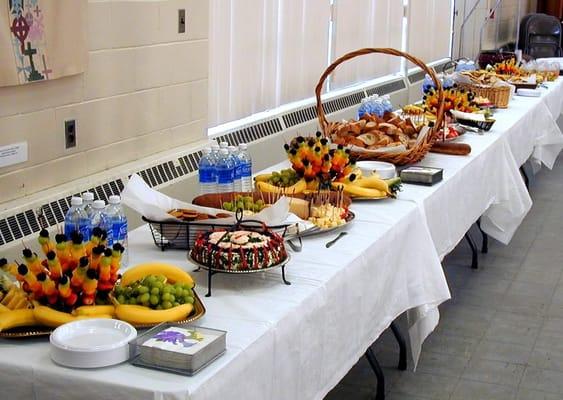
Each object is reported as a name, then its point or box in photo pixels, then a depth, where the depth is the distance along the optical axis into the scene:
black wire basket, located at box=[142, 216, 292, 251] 2.04
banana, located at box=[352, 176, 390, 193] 2.64
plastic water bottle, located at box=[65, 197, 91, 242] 1.94
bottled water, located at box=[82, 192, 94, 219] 1.96
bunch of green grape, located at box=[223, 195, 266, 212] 2.23
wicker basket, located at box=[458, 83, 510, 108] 4.57
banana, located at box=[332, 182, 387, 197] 2.60
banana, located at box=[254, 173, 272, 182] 2.66
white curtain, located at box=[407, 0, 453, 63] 6.42
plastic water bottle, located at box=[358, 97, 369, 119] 3.86
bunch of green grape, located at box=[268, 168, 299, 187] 2.60
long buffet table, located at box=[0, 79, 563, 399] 1.46
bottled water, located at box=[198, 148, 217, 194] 2.57
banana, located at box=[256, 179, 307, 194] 2.50
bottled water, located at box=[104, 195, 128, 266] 1.94
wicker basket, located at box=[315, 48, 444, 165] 3.04
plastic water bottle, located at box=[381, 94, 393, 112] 3.86
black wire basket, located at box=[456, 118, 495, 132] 3.79
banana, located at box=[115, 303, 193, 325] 1.59
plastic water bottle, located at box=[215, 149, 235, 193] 2.55
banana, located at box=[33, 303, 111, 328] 1.57
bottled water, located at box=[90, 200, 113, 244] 1.93
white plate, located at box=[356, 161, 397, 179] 2.85
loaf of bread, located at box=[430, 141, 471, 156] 3.32
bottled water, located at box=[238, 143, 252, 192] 2.62
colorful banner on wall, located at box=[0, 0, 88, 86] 2.33
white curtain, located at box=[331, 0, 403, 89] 5.02
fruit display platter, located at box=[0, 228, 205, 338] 1.58
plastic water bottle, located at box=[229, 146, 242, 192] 2.58
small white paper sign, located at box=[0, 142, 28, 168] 2.40
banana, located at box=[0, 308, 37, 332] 1.56
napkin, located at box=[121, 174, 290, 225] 2.04
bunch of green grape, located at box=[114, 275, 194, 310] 1.64
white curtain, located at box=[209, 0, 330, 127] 3.60
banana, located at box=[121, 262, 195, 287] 1.75
